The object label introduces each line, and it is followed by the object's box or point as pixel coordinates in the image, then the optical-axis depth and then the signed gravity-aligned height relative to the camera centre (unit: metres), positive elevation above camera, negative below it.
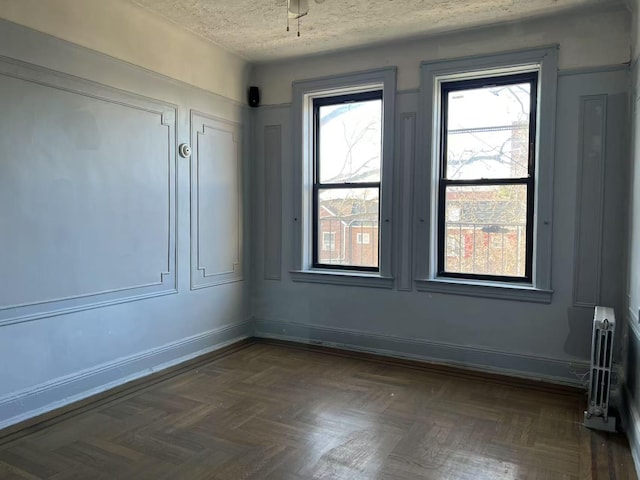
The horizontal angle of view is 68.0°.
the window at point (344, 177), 4.08 +0.43
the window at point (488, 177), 3.64 +0.38
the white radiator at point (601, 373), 2.70 -0.85
